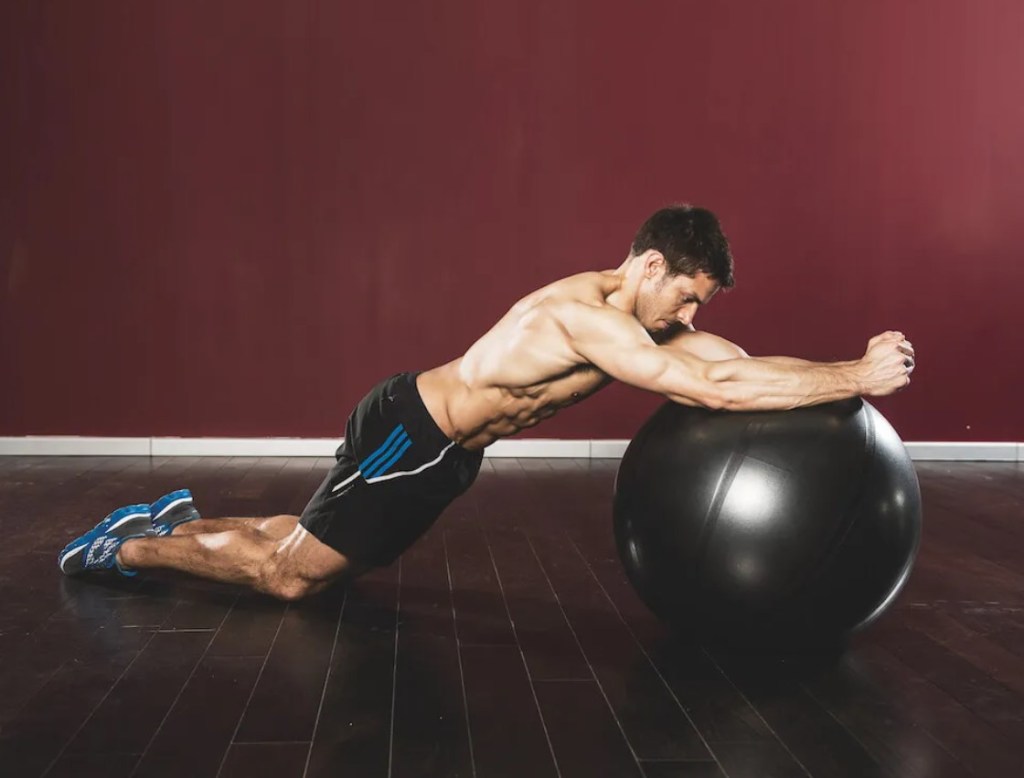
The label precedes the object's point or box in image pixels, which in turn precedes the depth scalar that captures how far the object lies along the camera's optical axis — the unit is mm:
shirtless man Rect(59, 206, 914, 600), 2463
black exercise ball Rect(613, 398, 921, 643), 2137
